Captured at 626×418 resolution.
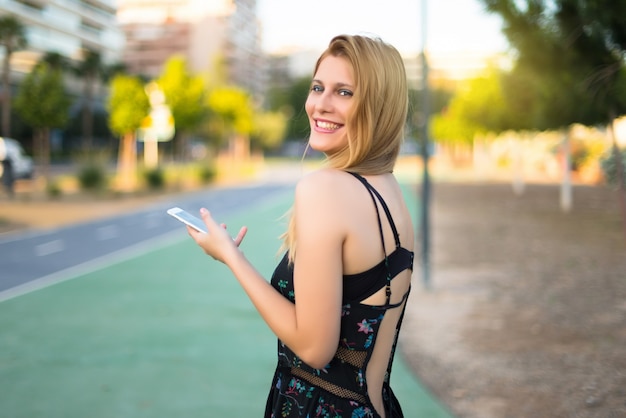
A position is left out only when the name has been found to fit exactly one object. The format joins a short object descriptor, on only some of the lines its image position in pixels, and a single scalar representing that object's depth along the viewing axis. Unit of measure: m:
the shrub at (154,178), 28.83
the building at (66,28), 64.28
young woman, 1.51
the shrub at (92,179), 25.09
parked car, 28.14
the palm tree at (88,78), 64.31
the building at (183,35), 120.12
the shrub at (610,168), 15.16
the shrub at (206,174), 34.50
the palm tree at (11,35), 37.62
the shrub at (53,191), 23.77
